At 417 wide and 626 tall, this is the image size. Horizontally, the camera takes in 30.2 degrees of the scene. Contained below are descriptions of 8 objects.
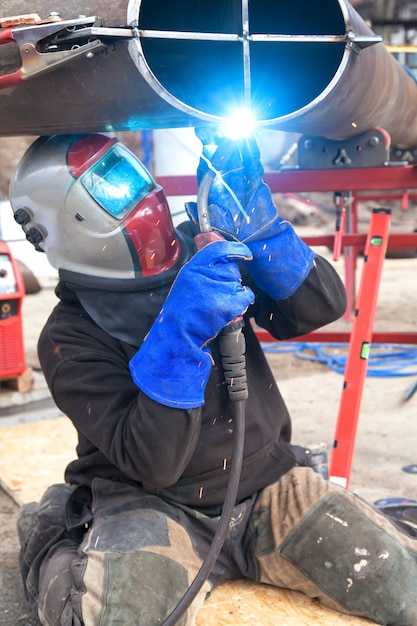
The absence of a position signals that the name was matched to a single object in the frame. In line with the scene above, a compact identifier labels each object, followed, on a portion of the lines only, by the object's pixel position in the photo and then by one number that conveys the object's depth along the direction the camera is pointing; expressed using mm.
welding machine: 3777
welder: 1660
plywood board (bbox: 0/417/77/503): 2848
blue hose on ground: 4395
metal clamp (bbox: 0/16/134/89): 1460
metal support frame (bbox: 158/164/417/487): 2588
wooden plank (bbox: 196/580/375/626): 1844
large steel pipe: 1499
